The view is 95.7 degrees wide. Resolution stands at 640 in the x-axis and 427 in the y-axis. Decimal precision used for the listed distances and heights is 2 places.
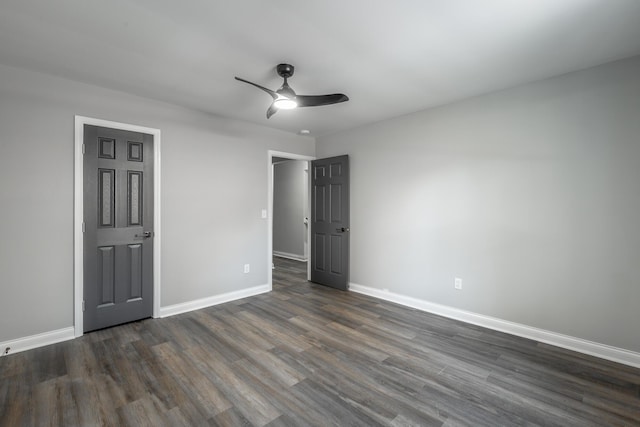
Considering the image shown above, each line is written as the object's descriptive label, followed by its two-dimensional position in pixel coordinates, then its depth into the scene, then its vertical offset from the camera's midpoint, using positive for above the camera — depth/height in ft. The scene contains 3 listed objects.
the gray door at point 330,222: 15.02 -0.46
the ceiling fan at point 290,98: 8.16 +3.40
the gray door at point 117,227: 9.80 -0.51
